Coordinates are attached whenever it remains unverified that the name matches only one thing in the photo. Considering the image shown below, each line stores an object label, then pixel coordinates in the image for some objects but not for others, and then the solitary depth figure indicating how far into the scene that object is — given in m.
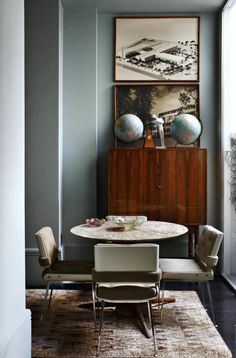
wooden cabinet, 5.78
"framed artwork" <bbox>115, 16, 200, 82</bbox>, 6.27
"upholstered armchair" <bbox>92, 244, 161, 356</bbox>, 3.45
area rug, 3.62
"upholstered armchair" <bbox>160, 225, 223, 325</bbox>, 4.18
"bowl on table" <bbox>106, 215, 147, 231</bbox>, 4.58
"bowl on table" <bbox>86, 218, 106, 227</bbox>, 4.84
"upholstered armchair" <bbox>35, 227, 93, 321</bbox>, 4.22
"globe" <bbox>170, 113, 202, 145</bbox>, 5.90
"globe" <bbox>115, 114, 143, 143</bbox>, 5.99
